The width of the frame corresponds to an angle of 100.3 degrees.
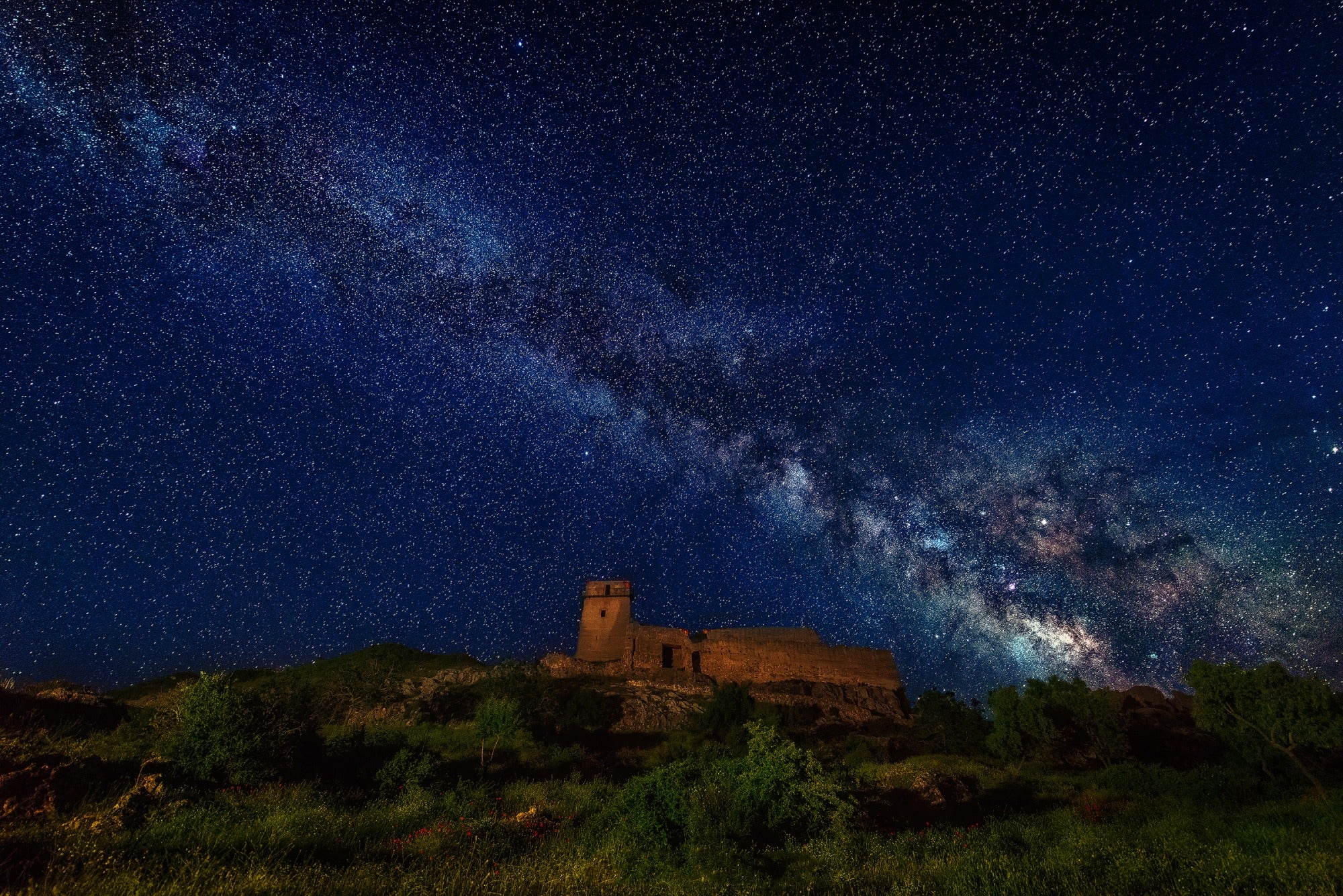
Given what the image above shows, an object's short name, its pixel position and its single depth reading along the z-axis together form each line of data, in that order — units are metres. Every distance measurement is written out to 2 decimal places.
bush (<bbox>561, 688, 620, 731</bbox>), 39.50
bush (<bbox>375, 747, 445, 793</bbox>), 18.16
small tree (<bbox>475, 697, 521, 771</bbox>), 27.00
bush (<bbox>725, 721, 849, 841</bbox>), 14.46
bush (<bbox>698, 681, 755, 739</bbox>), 42.09
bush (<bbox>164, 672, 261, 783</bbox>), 15.38
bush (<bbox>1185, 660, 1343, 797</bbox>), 24.77
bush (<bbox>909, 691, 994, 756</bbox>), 43.06
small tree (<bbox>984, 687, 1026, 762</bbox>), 40.25
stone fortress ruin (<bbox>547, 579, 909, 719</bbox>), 50.94
